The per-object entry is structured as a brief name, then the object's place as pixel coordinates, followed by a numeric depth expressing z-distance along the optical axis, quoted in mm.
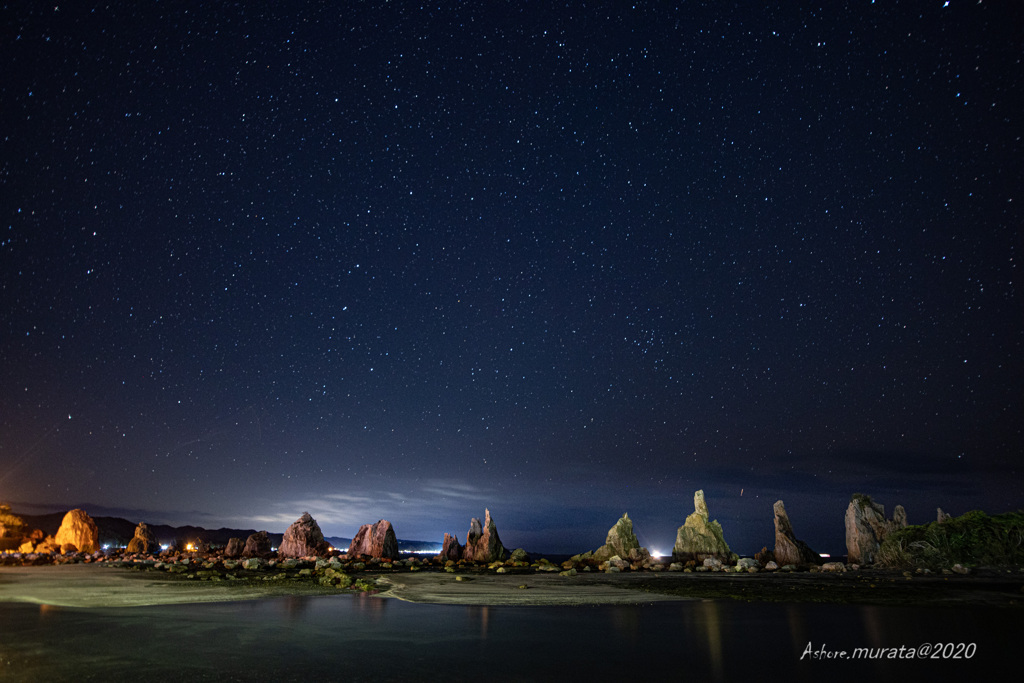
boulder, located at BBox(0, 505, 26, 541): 95500
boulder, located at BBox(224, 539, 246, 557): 86631
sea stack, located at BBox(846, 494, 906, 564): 85875
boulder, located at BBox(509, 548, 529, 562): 89962
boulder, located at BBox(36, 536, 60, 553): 93956
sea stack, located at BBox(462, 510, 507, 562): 94000
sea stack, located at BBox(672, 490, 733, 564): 92938
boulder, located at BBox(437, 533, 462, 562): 95188
